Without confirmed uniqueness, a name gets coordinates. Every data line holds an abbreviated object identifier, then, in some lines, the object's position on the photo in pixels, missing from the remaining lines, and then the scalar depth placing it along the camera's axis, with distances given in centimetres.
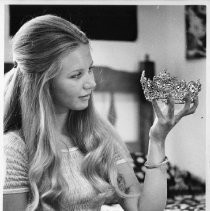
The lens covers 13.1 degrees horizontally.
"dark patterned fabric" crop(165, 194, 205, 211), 238
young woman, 228
